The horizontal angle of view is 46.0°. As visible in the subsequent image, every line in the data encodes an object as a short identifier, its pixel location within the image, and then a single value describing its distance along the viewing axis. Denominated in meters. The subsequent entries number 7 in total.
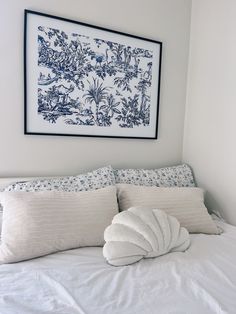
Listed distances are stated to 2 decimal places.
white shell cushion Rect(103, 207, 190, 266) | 1.22
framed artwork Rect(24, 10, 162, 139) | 1.62
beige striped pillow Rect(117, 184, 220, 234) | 1.60
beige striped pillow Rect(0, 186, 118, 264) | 1.22
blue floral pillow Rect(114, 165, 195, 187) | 1.83
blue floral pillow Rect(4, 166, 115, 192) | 1.51
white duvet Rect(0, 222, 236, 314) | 0.91
